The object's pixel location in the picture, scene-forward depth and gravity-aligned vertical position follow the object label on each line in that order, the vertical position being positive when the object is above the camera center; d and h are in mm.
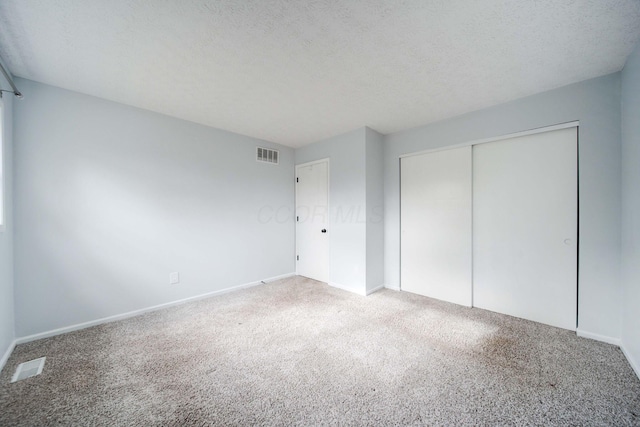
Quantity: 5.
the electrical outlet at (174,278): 3038 -873
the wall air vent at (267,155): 3961 +968
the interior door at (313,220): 3996 -170
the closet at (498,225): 2404 -194
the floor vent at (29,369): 1728 -1205
